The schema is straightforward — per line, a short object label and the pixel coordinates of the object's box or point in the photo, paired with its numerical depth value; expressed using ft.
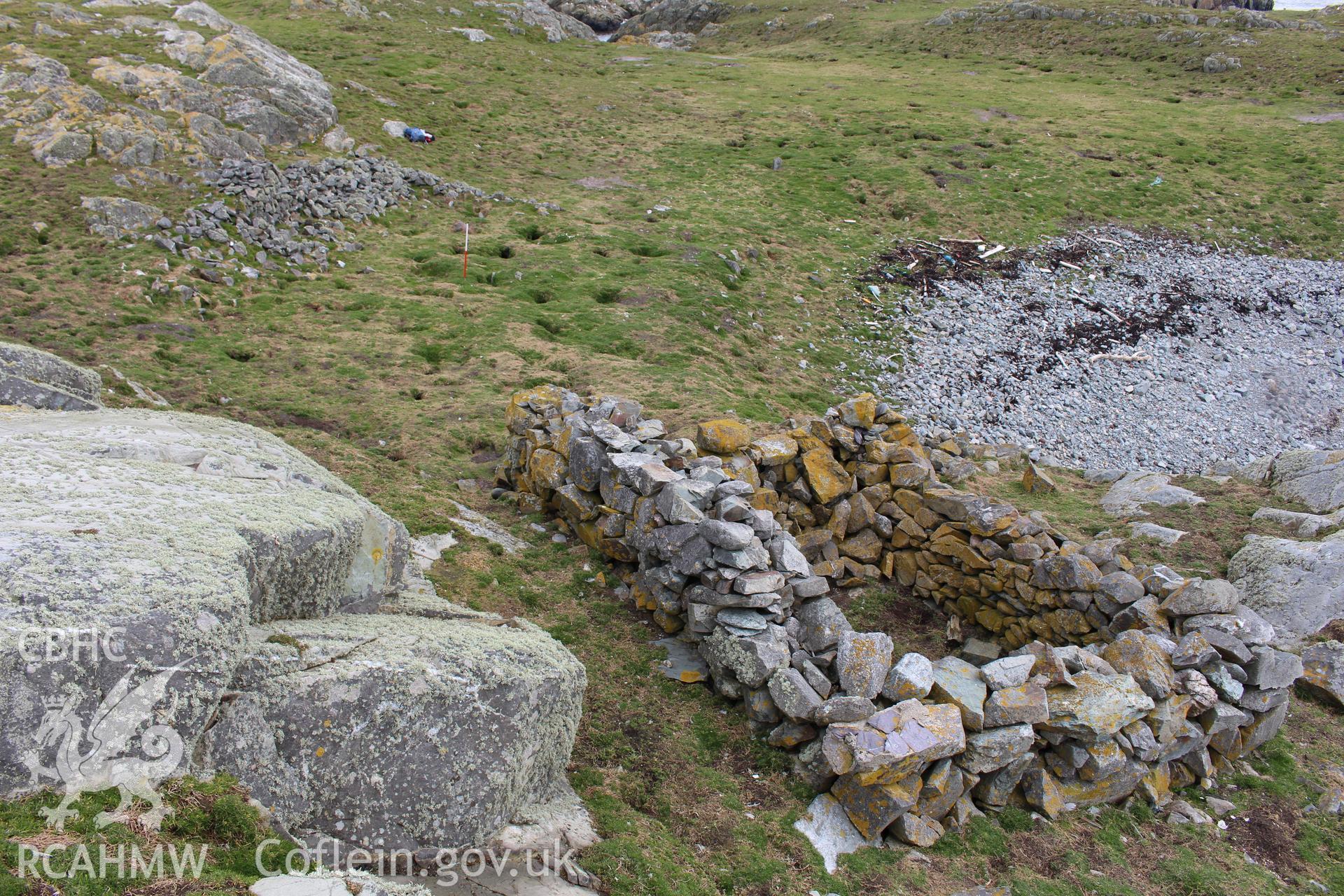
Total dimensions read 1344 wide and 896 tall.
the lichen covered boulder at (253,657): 18.31
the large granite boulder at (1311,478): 59.93
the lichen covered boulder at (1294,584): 48.62
